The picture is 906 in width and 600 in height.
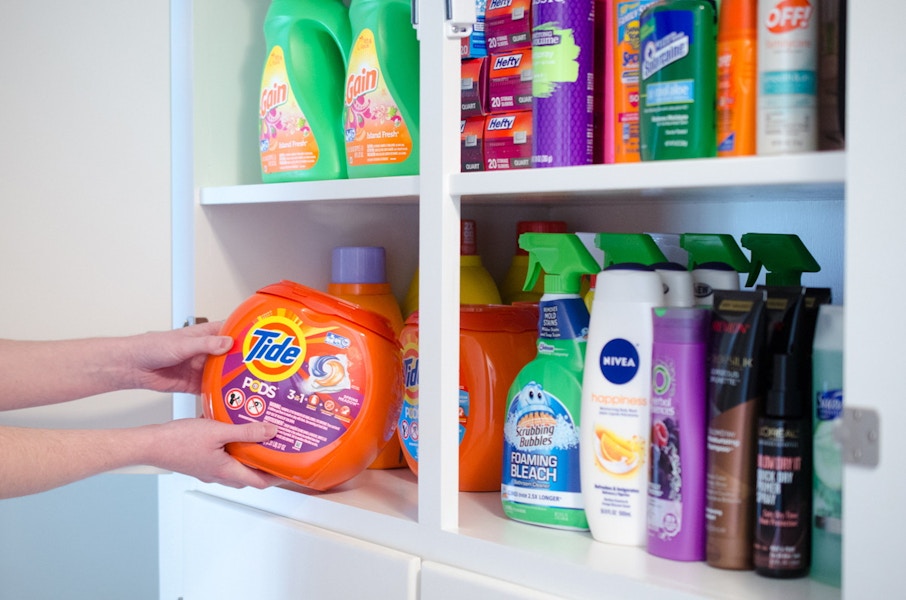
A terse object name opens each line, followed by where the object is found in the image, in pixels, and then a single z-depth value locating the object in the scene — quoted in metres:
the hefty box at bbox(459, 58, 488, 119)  1.29
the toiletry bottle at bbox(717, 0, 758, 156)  0.92
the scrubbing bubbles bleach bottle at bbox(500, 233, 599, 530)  1.16
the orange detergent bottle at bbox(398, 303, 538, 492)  1.36
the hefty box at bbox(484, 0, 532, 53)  1.23
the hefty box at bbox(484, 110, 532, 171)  1.22
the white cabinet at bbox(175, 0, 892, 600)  0.83
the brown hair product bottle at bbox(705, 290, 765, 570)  0.97
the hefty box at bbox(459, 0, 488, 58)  1.27
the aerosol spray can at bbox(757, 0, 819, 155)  0.88
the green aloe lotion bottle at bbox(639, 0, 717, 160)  0.94
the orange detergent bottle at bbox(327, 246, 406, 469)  1.54
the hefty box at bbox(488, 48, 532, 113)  1.23
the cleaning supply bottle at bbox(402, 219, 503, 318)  1.55
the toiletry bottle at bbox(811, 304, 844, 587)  0.95
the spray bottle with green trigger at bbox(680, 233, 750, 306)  1.14
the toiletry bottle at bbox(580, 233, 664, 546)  1.07
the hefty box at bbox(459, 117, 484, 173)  1.27
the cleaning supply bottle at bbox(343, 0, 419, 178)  1.30
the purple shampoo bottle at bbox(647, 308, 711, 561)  1.01
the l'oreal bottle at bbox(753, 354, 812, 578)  0.95
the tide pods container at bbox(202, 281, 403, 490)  1.24
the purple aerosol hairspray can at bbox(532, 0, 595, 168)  1.09
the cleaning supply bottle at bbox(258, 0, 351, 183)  1.41
